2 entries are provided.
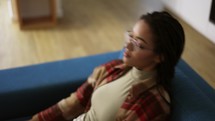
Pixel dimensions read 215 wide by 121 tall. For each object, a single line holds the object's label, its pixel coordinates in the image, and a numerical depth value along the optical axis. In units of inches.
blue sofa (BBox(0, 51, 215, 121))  63.8
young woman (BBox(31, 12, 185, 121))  47.1
